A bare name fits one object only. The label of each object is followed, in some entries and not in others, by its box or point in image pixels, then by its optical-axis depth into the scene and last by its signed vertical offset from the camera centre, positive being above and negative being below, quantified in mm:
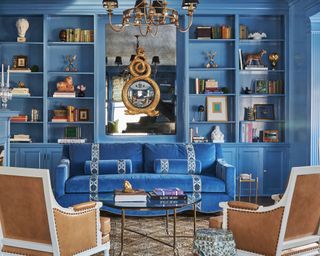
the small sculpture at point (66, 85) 8406 +553
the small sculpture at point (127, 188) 5150 -621
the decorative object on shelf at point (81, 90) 8461 +481
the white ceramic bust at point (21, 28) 8297 +1406
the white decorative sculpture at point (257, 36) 8578 +1319
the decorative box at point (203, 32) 8484 +1365
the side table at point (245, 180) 7636 -822
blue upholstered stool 3250 -718
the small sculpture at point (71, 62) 8531 +921
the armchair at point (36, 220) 3635 -665
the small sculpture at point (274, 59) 8539 +960
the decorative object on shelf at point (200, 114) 8562 +116
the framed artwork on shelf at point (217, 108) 8586 +208
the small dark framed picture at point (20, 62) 8422 +907
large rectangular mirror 8508 +697
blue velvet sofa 6414 -606
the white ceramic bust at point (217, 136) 8500 -223
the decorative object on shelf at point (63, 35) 8398 +1308
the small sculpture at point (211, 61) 8594 +939
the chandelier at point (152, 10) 5117 +1047
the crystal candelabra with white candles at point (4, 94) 5965 +299
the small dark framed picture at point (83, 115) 8508 +101
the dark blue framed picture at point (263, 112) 8633 +146
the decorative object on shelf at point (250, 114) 8539 +113
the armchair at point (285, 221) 3762 -700
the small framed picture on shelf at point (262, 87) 8562 +530
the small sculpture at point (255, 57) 8516 +981
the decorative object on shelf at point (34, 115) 8422 +101
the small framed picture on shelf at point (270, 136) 8547 -225
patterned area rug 4949 -1145
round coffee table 4711 -719
